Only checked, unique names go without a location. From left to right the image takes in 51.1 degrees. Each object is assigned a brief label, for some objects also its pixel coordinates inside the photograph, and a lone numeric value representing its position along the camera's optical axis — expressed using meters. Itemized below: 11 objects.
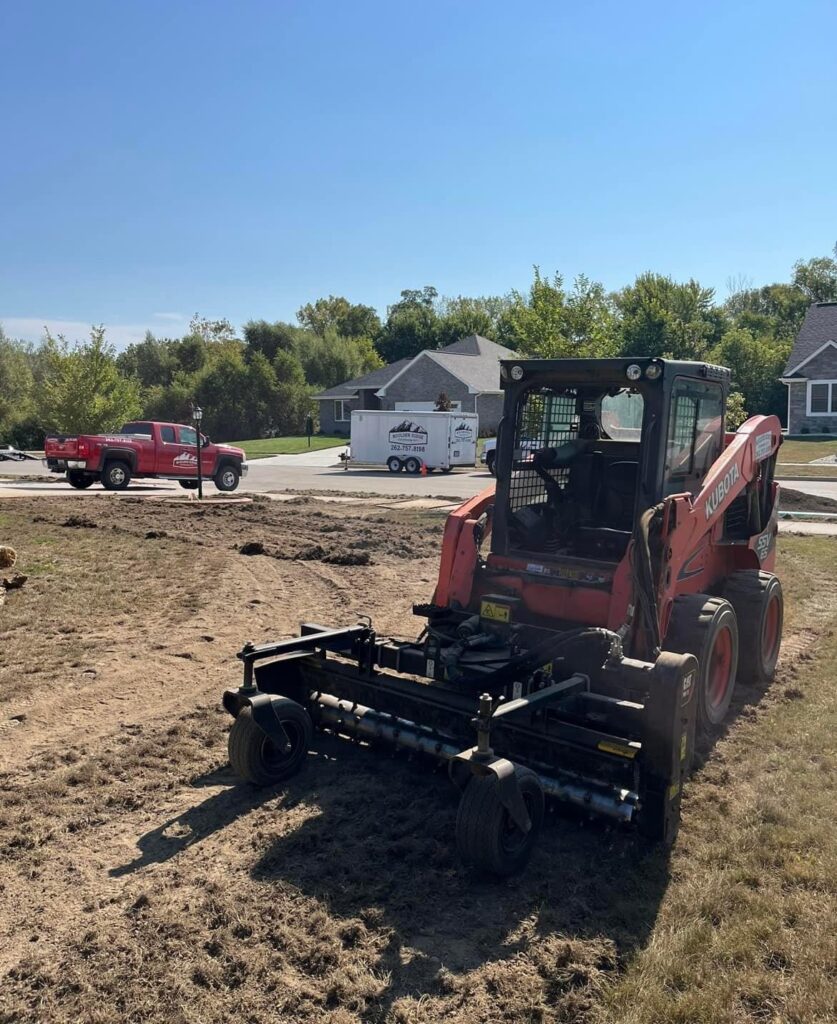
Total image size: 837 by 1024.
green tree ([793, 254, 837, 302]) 74.31
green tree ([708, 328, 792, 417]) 48.22
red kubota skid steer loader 4.43
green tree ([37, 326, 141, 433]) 39.91
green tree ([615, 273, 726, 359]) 48.28
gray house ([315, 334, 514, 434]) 50.38
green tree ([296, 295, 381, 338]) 89.94
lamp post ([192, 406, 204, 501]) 22.22
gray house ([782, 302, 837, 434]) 41.91
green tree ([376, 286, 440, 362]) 75.75
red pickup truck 23.89
